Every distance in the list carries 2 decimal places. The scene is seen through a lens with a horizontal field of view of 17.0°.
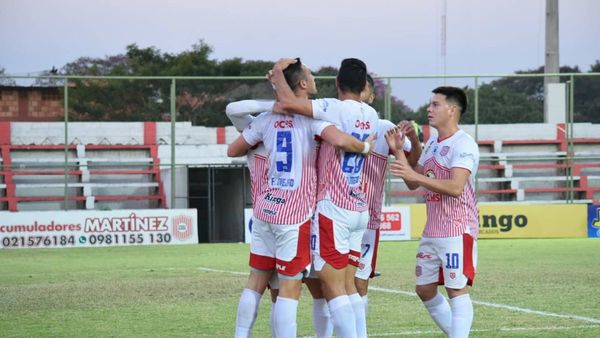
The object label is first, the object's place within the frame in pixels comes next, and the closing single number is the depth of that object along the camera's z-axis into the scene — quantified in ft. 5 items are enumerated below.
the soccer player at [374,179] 52.75
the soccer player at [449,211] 51.78
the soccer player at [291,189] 48.27
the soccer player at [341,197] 48.31
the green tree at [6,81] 171.18
